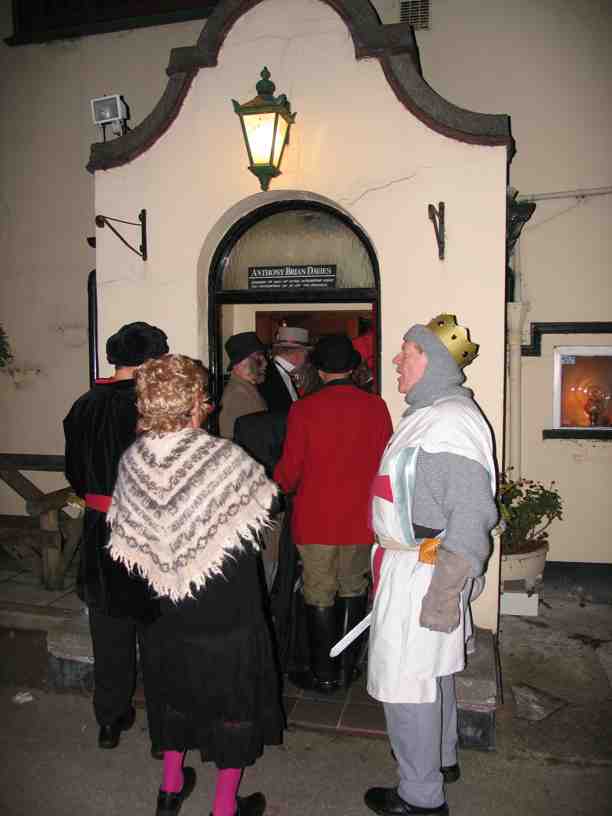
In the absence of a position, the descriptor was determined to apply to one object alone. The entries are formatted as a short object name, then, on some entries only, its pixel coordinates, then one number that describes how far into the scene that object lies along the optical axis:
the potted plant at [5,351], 7.35
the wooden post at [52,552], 6.08
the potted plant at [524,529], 5.23
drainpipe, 5.72
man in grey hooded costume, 2.59
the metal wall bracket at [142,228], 4.65
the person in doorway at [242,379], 4.36
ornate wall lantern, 4.11
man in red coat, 3.83
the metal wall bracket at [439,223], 4.04
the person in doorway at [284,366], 5.40
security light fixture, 4.86
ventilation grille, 6.05
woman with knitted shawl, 2.47
